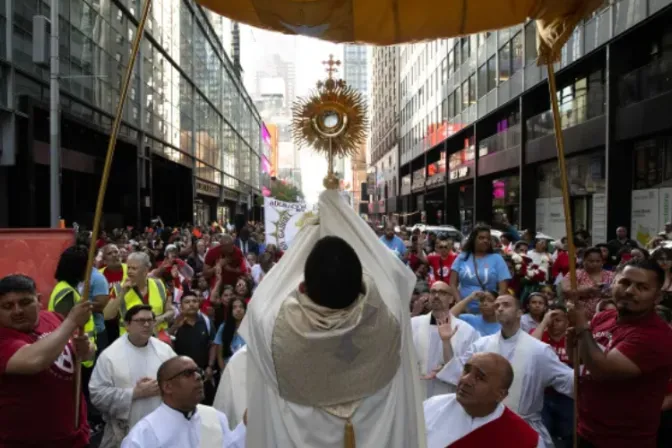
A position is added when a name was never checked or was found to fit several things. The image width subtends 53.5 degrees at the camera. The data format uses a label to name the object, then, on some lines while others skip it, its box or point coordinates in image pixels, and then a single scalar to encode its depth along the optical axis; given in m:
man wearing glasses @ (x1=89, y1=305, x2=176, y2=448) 4.71
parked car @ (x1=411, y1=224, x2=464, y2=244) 22.09
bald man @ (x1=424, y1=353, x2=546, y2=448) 3.34
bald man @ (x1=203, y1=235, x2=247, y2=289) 9.54
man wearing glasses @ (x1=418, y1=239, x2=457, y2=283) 10.39
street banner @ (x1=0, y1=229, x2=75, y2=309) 7.27
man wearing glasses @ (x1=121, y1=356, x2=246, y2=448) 3.67
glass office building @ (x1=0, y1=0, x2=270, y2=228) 17.36
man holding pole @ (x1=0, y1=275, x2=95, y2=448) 3.38
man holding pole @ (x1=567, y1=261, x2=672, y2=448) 3.33
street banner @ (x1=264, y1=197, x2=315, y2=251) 13.15
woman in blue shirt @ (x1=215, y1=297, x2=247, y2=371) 6.77
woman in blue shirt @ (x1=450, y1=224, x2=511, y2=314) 7.00
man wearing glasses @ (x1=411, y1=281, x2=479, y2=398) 5.09
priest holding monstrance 2.62
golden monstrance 3.84
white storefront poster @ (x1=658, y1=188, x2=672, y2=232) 16.34
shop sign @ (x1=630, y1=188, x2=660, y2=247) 17.28
